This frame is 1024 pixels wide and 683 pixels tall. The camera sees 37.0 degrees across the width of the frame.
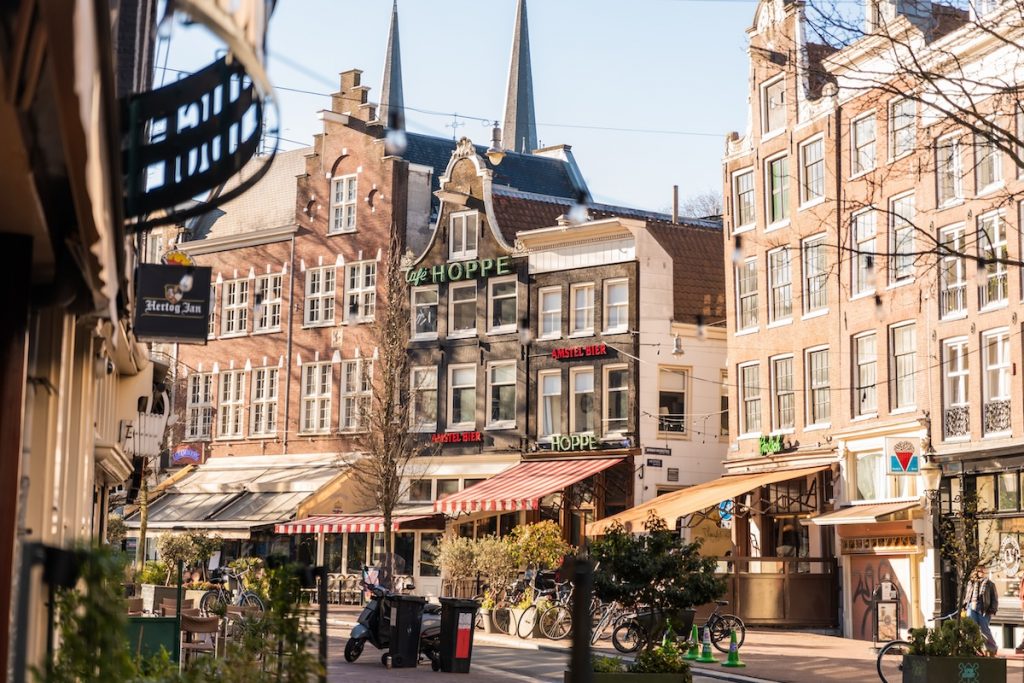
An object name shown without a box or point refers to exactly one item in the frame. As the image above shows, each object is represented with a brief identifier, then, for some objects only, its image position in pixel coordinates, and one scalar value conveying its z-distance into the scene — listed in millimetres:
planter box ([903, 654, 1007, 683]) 15875
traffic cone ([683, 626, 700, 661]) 25672
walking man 26156
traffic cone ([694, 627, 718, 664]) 25188
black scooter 23016
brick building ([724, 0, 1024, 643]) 31172
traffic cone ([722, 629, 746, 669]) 23984
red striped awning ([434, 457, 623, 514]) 41094
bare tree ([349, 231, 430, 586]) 44469
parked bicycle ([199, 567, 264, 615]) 30122
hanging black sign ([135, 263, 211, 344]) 14203
